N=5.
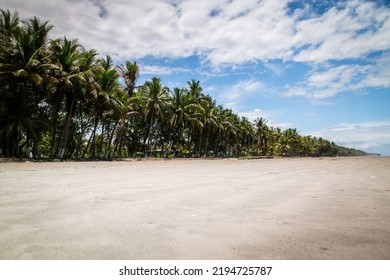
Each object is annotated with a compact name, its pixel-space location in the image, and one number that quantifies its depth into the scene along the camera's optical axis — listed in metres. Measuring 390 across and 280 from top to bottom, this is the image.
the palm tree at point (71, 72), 22.06
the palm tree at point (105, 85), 26.80
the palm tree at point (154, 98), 36.91
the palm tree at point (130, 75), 34.69
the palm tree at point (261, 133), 80.69
